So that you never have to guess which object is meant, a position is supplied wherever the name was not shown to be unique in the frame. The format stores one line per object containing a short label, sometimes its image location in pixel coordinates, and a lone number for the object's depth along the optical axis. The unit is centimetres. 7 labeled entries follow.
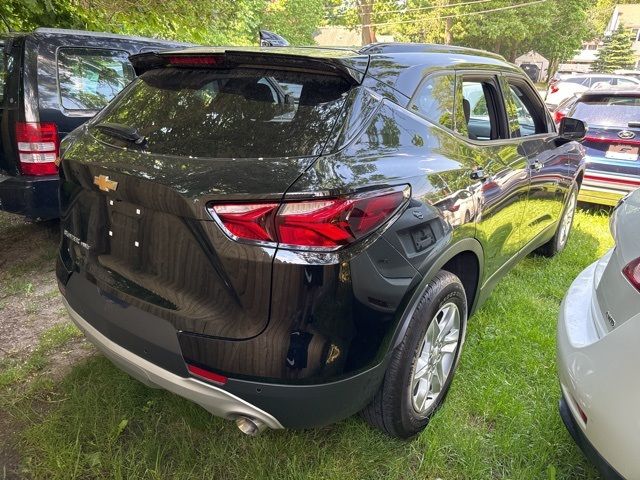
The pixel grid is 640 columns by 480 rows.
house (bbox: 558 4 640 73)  4916
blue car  509
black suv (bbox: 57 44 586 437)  153
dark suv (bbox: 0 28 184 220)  355
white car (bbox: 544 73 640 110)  1681
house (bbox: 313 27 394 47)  3933
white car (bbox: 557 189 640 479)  143
